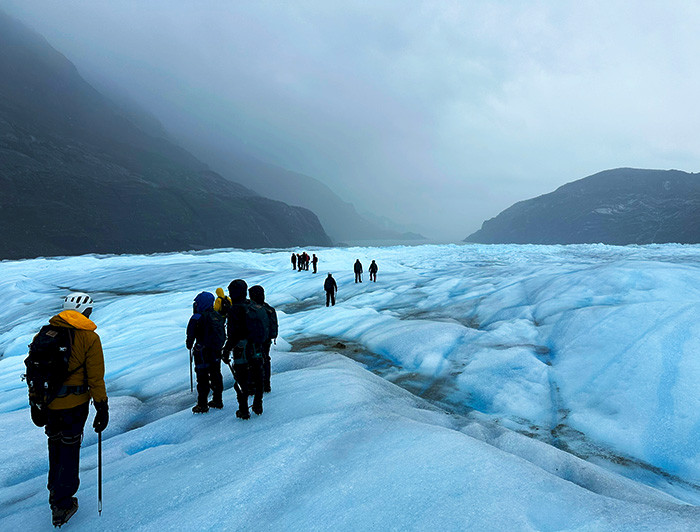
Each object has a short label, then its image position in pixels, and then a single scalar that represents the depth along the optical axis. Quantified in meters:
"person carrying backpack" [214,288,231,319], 5.63
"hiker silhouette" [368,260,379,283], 24.11
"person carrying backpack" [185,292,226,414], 5.30
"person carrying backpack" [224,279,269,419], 4.77
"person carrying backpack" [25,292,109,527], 2.99
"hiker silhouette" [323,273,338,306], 17.41
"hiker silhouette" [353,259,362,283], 23.91
